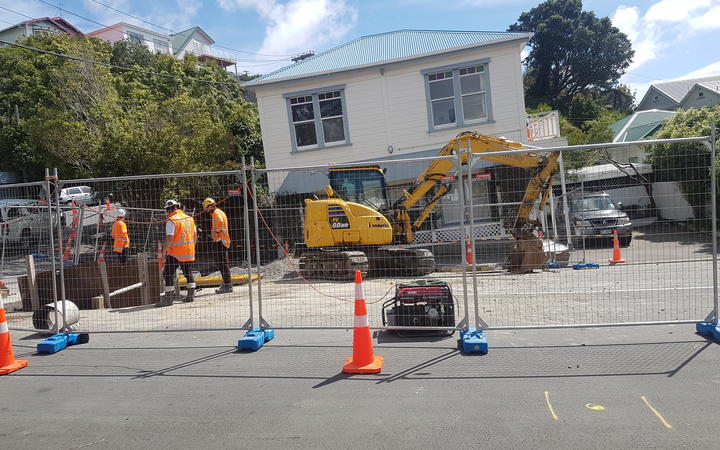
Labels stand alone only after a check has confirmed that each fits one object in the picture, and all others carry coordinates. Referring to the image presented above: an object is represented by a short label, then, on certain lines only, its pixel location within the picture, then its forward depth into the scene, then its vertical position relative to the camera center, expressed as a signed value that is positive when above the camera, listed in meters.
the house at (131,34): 61.53 +24.28
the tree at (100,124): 19.70 +5.18
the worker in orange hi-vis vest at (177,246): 9.62 -0.22
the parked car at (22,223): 10.31 +0.46
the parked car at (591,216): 13.40 -0.32
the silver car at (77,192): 23.56 +2.50
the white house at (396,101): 19.58 +4.50
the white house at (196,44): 68.27 +25.39
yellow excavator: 12.50 +0.01
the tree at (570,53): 53.62 +15.57
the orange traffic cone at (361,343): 5.48 -1.29
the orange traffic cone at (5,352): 5.96 -1.21
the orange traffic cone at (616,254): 11.95 -1.21
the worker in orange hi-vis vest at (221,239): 10.55 -0.16
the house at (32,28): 52.28 +21.95
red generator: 6.64 -1.15
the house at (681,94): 38.06 +9.19
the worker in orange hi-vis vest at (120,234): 11.74 +0.10
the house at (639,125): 35.39 +5.68
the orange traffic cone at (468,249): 10.69 -0.84
